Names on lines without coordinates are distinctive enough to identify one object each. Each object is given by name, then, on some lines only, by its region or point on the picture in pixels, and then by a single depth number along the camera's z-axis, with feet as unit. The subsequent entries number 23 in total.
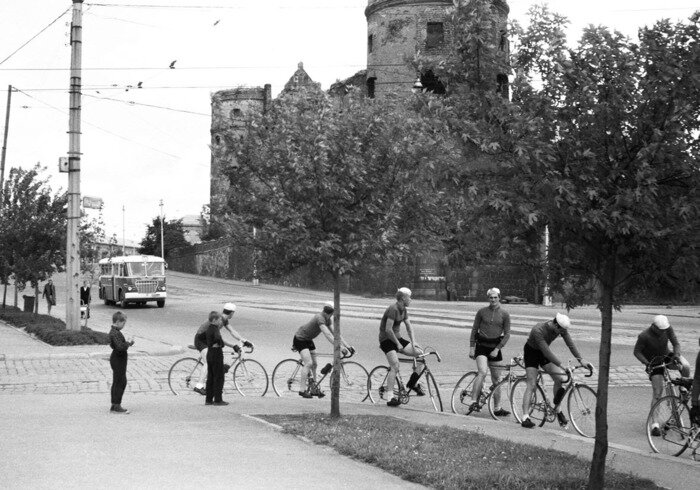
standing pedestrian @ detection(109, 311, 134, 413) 42.14
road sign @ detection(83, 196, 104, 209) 78.74
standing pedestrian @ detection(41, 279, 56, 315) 123.36
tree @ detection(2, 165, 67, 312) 113.70
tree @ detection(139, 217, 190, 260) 338.95
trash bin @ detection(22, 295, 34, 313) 122.72
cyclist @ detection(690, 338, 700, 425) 30.09
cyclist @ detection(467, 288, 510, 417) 45.73
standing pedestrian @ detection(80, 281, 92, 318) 112.32
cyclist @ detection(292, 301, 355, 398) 48.24
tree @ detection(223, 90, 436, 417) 40.78
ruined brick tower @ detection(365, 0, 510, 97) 215.10
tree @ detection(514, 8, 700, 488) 25.45
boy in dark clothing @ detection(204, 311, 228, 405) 45.83
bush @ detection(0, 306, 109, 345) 75.00
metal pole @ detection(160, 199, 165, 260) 313.83
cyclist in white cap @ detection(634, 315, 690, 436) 40.86
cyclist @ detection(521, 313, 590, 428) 41.70
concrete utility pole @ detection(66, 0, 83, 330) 77.51
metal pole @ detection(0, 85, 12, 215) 155.43
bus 147.64
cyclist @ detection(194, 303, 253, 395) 48.91
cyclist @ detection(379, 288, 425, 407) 46.88
